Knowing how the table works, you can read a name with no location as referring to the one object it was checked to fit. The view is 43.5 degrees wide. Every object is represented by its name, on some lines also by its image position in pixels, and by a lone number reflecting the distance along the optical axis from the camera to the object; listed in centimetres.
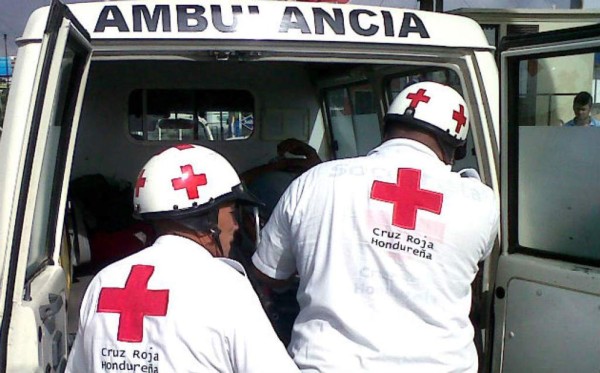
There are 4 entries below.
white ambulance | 203
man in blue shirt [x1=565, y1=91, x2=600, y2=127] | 287
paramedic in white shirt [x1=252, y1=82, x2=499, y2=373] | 228
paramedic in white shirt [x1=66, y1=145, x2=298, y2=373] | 185
